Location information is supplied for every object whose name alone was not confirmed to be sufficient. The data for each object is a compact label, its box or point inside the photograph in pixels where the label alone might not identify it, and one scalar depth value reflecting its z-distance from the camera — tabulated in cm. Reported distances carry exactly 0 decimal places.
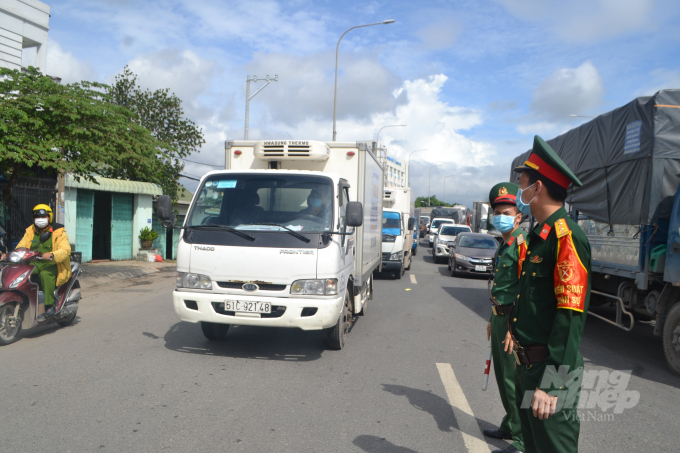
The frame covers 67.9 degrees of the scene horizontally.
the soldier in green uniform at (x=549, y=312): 218
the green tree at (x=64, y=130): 912
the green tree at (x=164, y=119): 2111
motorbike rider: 662
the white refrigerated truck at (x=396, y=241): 1481
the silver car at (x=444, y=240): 2119
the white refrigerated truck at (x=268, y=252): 553
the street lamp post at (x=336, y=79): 2321
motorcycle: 609
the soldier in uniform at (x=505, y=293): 373
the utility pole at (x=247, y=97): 2352
